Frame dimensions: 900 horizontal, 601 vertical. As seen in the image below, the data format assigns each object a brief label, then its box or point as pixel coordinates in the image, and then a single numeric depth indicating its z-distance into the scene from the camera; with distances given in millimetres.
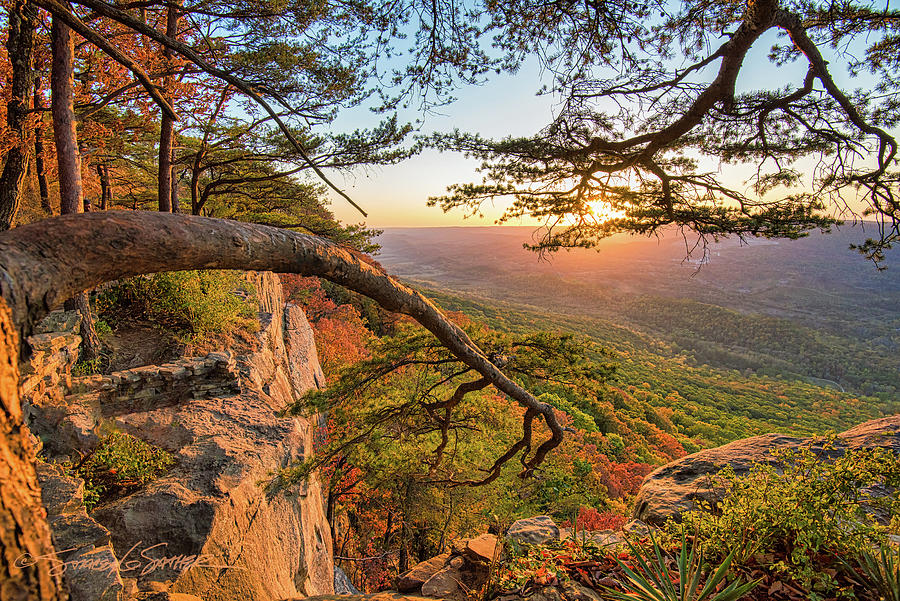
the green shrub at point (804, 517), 2137
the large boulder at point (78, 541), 2250
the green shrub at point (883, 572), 1932
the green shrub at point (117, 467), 3386
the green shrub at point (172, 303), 6020
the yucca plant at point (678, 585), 2002
